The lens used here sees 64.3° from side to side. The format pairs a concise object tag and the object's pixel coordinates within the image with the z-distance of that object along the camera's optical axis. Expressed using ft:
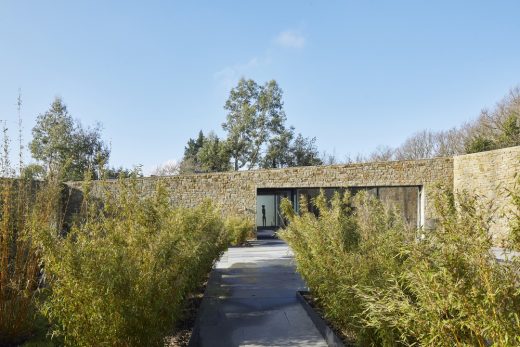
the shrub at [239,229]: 42.82
